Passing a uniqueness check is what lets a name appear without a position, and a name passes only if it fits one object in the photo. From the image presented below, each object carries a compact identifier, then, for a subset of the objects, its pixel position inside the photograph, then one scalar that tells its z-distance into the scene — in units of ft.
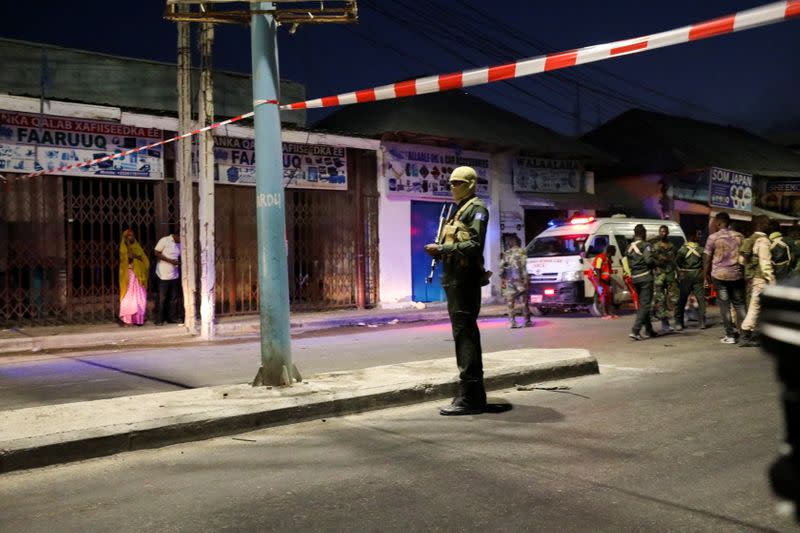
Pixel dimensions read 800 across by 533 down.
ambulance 47.06
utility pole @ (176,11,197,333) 36.88
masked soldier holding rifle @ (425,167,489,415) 17.10
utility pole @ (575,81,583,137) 111.73
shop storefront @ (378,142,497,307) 54.95
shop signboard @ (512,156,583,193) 65.00
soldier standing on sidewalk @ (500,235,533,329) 42.47
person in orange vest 46.47
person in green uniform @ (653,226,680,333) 36.40
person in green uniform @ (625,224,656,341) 32.94
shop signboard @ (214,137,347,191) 46.06
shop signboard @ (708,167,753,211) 78.23
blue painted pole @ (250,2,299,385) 19.95
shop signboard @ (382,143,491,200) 55.31
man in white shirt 40.55
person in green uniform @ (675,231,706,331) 37.14
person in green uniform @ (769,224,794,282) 29.50
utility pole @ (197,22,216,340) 36.68
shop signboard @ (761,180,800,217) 96.27
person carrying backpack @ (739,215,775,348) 28.37
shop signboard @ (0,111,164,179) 37.93
